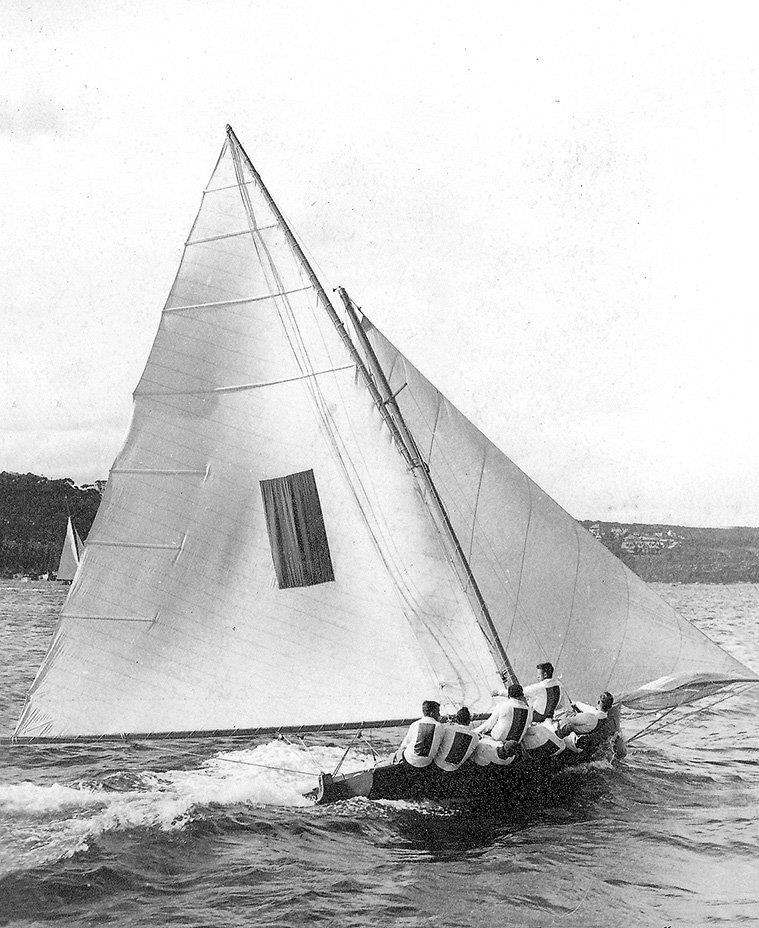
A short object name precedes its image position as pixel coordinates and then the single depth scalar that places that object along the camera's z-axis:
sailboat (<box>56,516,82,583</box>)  81.19
